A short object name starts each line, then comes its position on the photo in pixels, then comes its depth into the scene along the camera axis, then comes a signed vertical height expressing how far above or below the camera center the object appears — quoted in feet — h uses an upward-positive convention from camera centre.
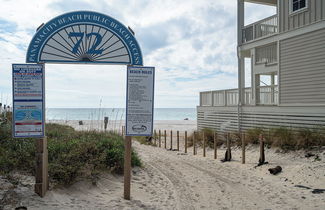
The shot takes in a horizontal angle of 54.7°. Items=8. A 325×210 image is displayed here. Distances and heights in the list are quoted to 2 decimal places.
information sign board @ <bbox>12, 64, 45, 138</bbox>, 18.56 +0.62
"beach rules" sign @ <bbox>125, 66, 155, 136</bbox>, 20.56 +0.69
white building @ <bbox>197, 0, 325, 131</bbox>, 40.70 +5.88
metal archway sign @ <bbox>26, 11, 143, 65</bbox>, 19.90 +4.49
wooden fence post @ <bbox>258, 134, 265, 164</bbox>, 33.78 -4.62
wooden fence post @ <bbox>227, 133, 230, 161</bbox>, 38.54 -4.67
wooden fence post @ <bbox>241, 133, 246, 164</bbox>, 35.96 -4.69
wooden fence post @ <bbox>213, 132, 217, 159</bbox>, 41.41 -4.85
